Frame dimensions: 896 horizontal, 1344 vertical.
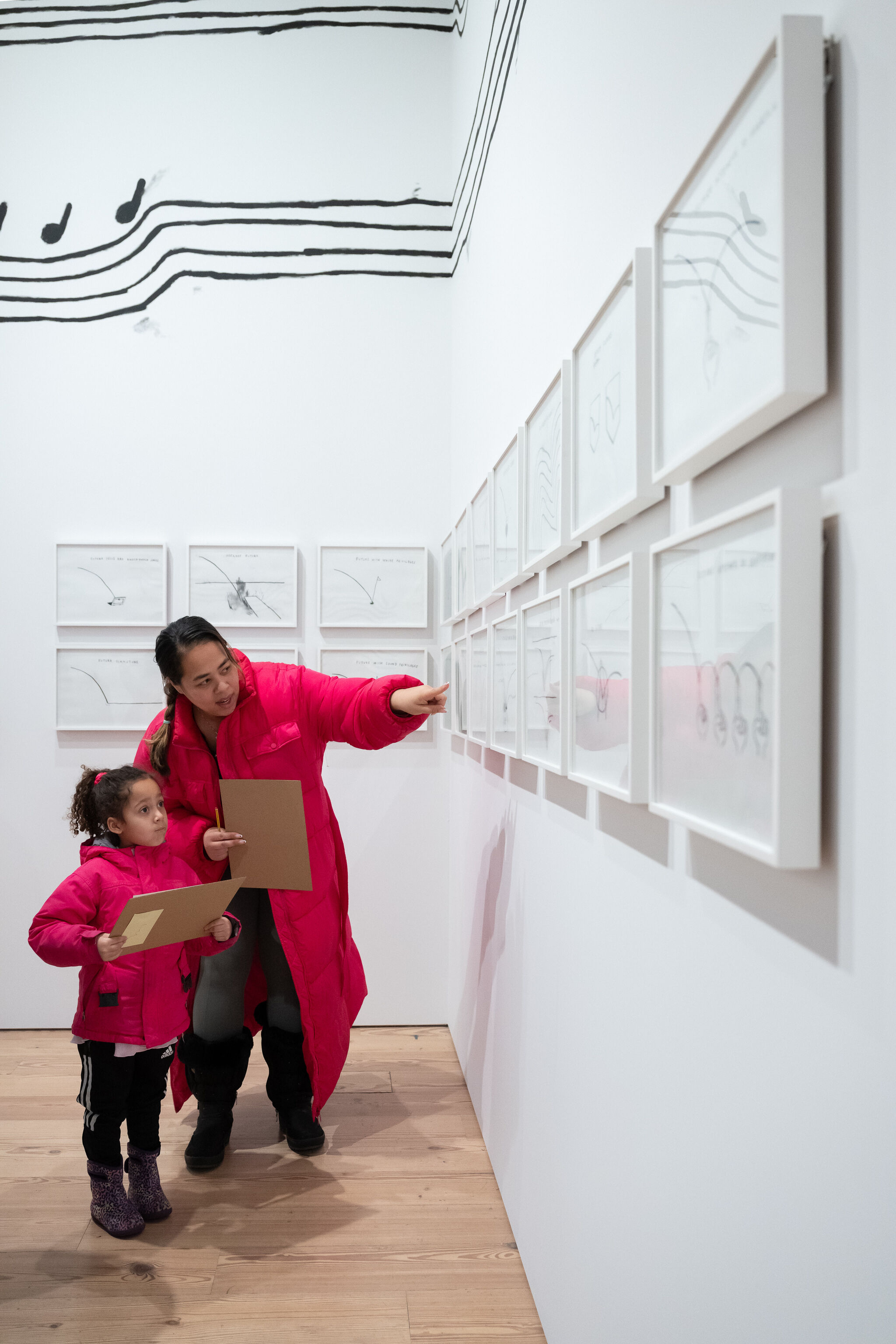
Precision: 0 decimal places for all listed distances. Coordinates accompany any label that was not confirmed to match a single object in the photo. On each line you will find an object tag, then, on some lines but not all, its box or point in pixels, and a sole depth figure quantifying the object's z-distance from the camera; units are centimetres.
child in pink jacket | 183
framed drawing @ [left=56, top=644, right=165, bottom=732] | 302
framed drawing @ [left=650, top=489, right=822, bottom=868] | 58
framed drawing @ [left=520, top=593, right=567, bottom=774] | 129
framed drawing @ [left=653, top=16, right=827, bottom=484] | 58
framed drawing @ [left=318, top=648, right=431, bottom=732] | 307
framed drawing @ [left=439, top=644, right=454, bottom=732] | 275
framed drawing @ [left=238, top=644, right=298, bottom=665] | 306
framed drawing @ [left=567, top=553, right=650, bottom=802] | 91
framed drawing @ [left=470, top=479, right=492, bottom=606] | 203
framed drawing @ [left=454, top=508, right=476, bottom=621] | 232
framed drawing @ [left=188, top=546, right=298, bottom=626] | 306
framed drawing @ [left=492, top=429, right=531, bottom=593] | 162
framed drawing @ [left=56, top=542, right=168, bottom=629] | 303
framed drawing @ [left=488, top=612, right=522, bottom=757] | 164
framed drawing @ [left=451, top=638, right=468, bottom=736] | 240
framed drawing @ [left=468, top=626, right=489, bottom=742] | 202
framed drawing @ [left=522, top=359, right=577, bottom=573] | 126
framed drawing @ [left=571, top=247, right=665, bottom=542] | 91
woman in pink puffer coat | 204
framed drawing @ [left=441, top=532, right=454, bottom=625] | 282
